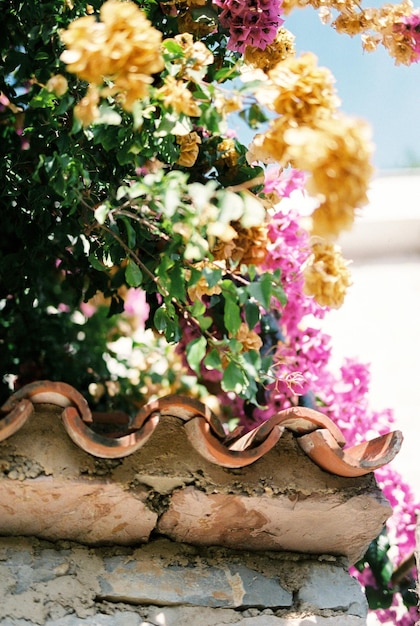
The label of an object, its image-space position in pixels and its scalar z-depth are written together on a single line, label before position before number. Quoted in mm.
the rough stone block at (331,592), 2352
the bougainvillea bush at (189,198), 1910
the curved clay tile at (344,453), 2296
